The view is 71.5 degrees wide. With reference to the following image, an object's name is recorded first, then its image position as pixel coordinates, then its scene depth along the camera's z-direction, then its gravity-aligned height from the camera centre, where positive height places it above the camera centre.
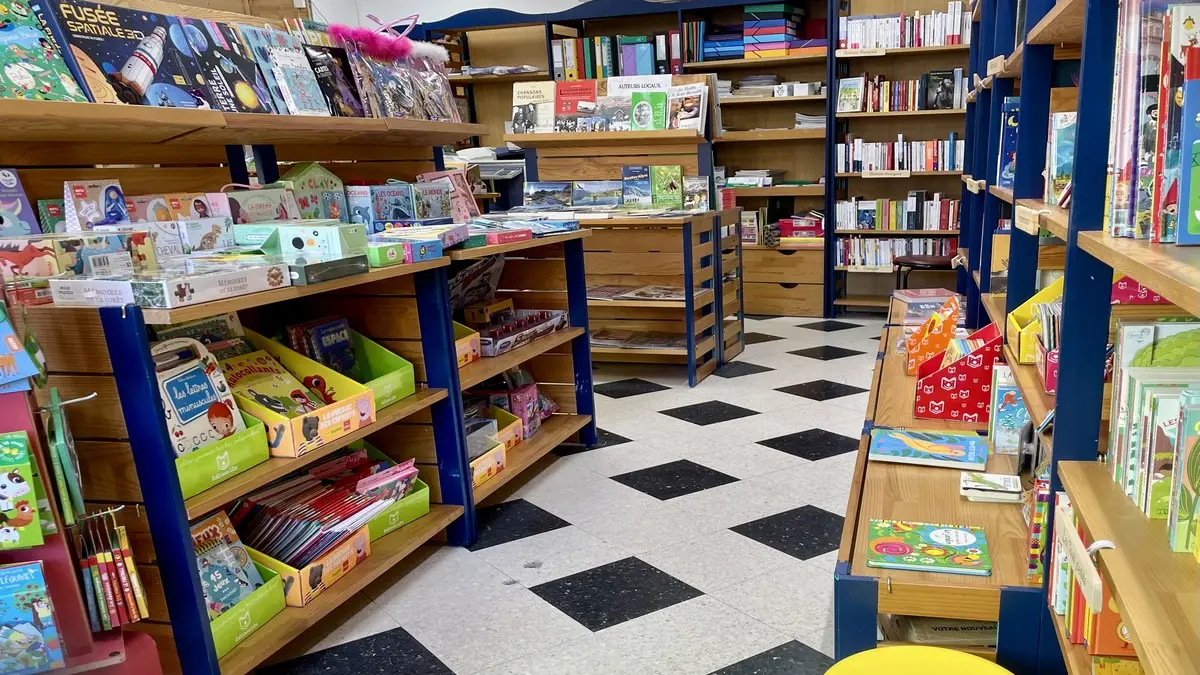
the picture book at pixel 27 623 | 1.33 -0.67
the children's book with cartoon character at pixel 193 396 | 1.64 -0.41
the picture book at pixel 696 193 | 4.12 -0.19
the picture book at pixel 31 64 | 1.54 +0.25
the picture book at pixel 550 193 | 4.24 -0.14
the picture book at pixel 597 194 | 4.19 -0.16
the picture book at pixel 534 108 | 4.24 +0.29
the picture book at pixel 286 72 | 2.14 +0.28
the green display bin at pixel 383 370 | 2.21 -0.53
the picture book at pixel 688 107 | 3.99 +0.23
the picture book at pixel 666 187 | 4.09 -0.15
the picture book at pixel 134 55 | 1.72 +0.29
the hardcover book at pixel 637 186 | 4.12 -0.13
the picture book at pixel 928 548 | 1.47 -0.74
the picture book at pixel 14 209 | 1.65 -0.02
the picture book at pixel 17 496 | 1.31 -0.46
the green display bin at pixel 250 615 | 1.67 -0.88
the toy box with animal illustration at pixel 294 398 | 1.84 -0.50
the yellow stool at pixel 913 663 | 1.25 -0.78
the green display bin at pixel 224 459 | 1.62 -0.54
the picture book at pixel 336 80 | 2.33 +0.28
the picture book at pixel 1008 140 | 2.14 -0.02
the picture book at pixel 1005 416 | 1.96 -0.66
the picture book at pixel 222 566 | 1.71 -0.78
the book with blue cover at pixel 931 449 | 1.94 -0.73
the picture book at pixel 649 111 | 4.04 +0.22
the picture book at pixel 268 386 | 1.90 -0.46
